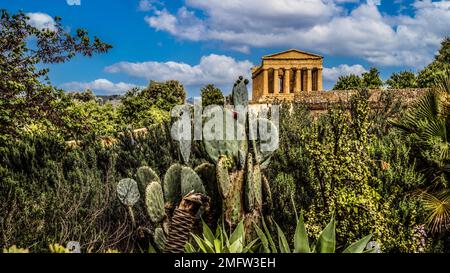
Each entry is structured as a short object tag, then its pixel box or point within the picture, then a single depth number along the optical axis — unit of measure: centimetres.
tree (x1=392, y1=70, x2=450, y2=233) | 656
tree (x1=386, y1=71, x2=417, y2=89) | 3956
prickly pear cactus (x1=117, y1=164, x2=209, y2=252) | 460
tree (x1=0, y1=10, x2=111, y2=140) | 845
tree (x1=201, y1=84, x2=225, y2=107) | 3447
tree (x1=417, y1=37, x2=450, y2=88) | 3084
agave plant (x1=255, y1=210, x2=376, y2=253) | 386
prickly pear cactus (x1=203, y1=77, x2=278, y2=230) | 479
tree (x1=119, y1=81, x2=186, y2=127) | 2511
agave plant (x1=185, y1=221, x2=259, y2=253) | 394
